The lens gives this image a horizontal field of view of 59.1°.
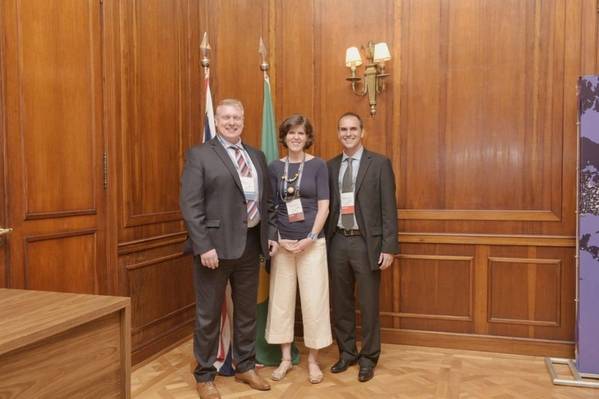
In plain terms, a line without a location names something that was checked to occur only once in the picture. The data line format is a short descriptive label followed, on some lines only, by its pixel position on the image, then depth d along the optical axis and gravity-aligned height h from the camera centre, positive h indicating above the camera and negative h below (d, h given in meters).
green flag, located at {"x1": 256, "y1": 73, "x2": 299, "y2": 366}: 3.53 -0.90
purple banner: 3.18 -0.32
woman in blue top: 3.19 -0.38
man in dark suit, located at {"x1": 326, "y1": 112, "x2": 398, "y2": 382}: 3.30 -0.30
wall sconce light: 3.85 +0.81
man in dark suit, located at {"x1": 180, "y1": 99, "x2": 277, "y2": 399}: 2.89 -0.27
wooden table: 1.33 -0.45
